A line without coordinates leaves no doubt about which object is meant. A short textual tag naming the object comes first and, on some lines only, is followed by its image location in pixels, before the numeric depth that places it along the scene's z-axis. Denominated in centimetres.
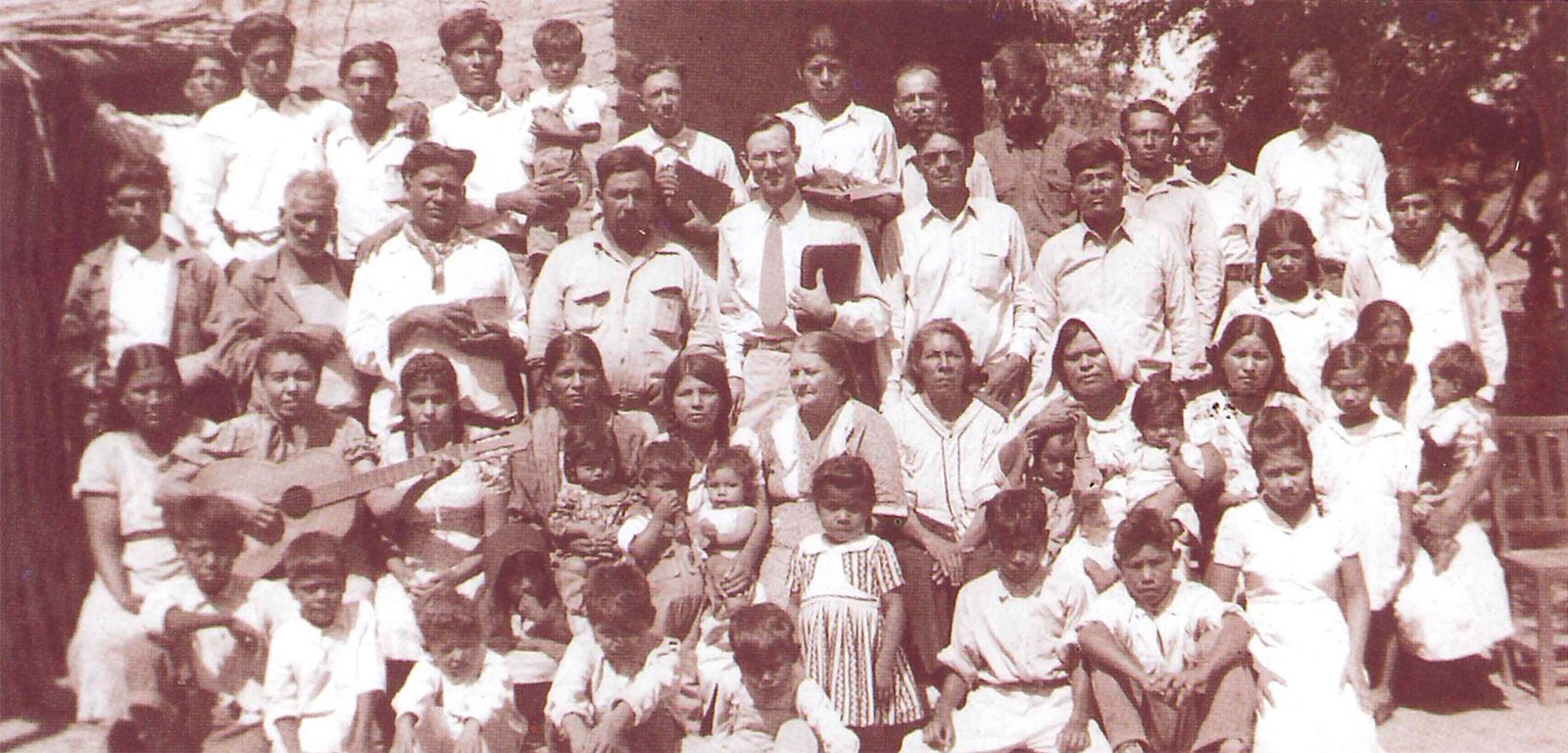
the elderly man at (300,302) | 399
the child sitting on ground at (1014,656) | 356
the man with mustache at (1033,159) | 479
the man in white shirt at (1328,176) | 460
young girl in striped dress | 357
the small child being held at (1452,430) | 424
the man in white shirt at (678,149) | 434
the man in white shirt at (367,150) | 437
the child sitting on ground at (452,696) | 339
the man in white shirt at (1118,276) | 419
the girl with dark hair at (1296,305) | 415
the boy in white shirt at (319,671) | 349
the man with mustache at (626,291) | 408
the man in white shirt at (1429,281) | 444
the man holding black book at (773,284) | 404
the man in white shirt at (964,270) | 423
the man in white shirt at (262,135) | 432
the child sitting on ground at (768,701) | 342
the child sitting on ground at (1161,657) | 346
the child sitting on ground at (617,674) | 338
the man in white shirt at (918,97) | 437
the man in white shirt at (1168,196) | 440
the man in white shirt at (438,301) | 395
